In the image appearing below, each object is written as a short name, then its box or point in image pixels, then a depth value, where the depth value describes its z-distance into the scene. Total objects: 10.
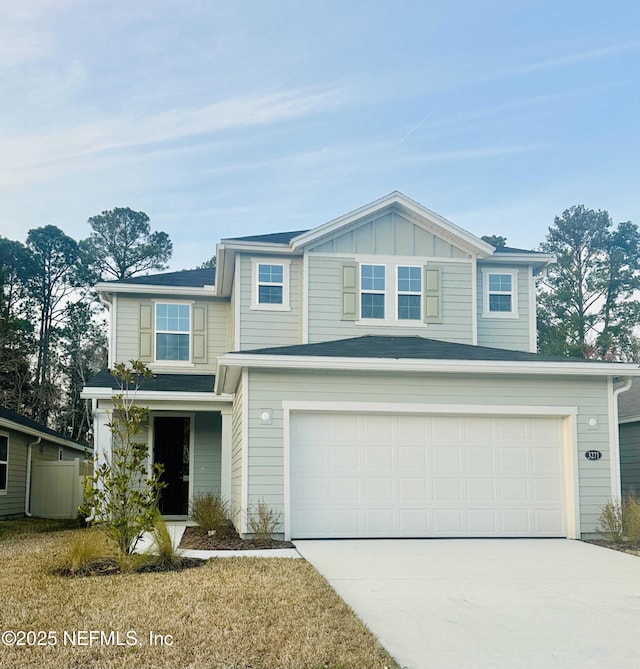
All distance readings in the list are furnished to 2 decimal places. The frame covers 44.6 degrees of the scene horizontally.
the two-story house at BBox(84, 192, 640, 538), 11.67
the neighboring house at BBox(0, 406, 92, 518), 17.88
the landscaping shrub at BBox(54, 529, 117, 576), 8.42
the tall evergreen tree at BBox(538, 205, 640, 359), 30.92
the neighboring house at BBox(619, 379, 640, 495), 17.73
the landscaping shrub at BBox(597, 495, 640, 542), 11.35
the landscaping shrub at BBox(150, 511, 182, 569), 8.67
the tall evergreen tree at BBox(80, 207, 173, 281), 34.70
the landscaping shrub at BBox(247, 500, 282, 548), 11.13
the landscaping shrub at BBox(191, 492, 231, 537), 12.14
